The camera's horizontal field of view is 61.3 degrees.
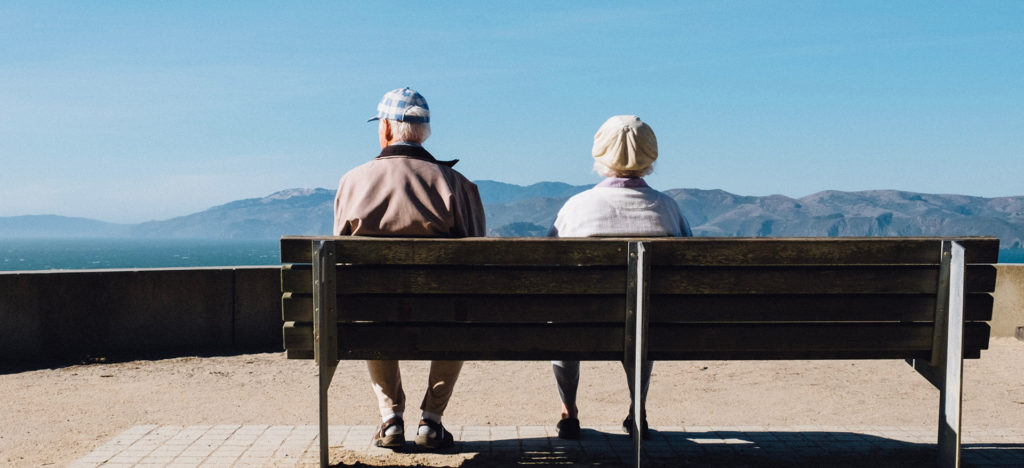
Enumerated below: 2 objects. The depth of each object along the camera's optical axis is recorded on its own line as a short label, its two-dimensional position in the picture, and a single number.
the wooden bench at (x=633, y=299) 3.36
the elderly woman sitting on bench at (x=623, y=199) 4.06
